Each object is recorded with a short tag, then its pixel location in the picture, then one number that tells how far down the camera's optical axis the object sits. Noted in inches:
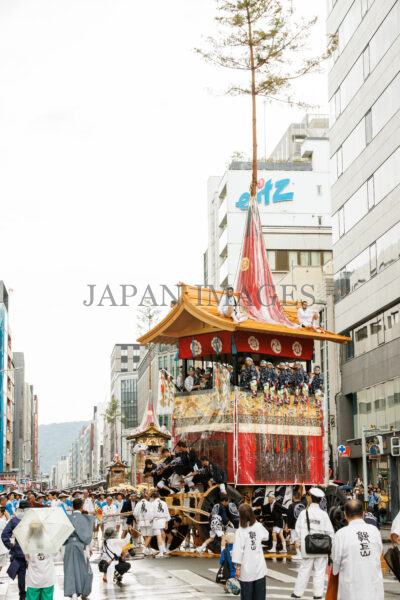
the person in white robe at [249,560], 445.7
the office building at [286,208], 2748.5
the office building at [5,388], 4211.1
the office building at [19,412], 6038.4
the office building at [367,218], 1496.1
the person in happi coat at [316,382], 1000.9
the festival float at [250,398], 909.2
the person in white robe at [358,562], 343.6
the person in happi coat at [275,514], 842.8
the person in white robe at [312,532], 522.6
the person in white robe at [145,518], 843.9
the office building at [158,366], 4008.4
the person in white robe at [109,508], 1114.7
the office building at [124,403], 5856.3
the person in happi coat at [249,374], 922.7
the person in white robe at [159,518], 839.7
